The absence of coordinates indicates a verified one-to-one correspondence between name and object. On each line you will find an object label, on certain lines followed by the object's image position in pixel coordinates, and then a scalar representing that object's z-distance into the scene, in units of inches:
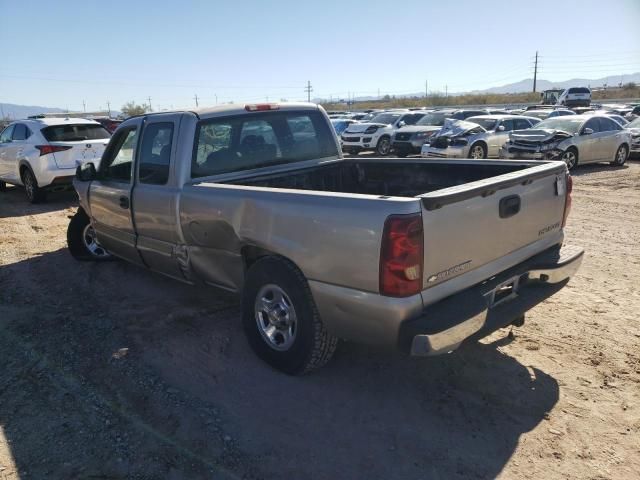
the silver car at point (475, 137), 602.2
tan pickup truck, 111.3
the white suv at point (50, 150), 409.7
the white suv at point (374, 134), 820.6
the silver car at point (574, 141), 547.2
